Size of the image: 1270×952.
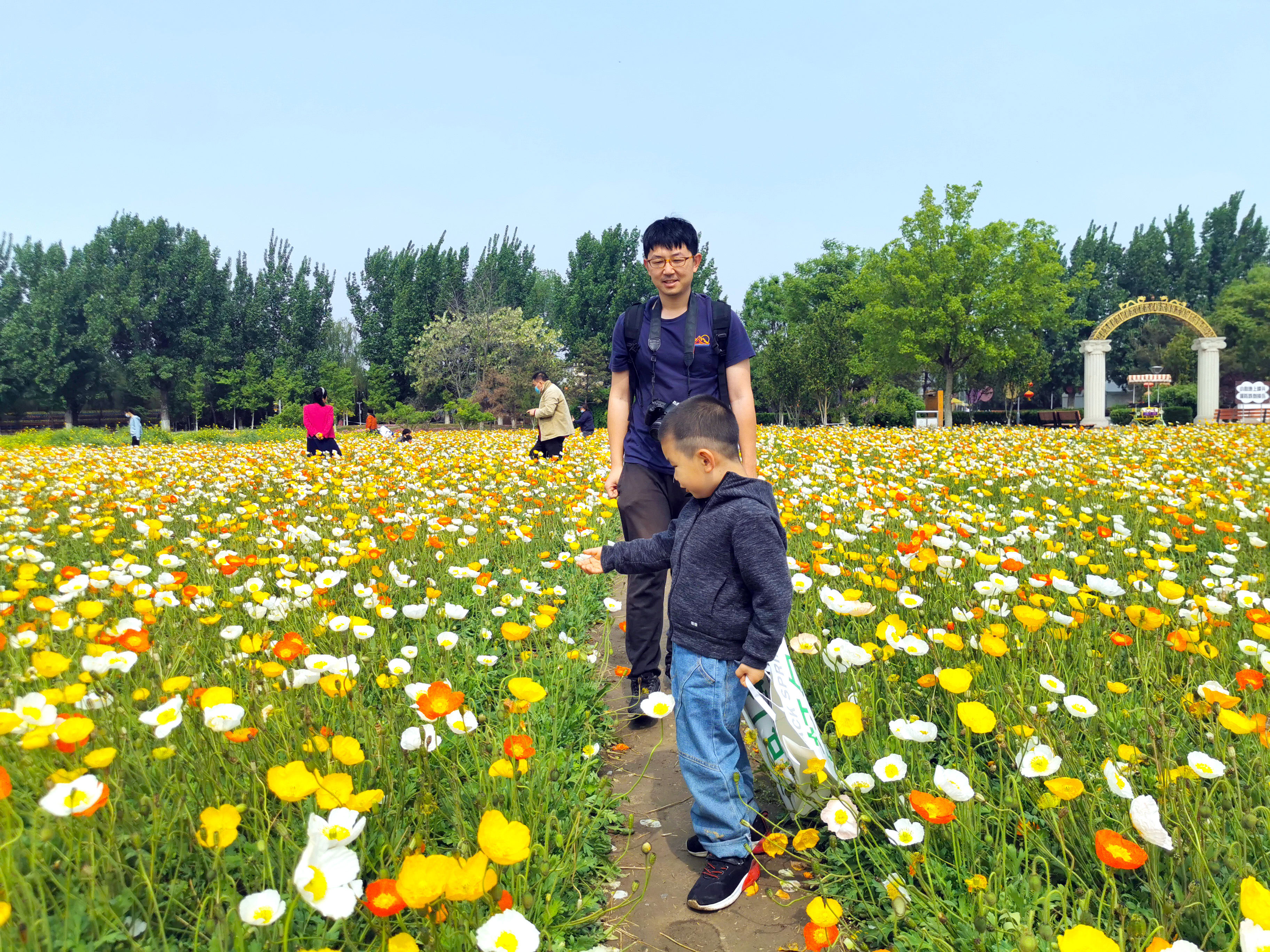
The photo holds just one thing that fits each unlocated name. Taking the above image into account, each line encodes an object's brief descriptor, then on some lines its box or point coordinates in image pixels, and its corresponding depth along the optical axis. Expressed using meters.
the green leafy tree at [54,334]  39.78
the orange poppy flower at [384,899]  1.17
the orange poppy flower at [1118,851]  1.36
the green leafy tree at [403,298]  42.81
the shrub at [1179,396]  29.50
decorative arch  24.16
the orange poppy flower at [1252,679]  2.07
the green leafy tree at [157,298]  41.31
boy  1.94
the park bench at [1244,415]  21.94
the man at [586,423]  19.41
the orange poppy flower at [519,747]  1.67
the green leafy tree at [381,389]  42.19
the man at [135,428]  17.98
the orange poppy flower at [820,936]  1.39
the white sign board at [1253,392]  27.94
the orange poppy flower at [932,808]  1.49
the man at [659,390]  2.94
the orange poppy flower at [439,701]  1.68
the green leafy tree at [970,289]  28.02
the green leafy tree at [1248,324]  45.12
